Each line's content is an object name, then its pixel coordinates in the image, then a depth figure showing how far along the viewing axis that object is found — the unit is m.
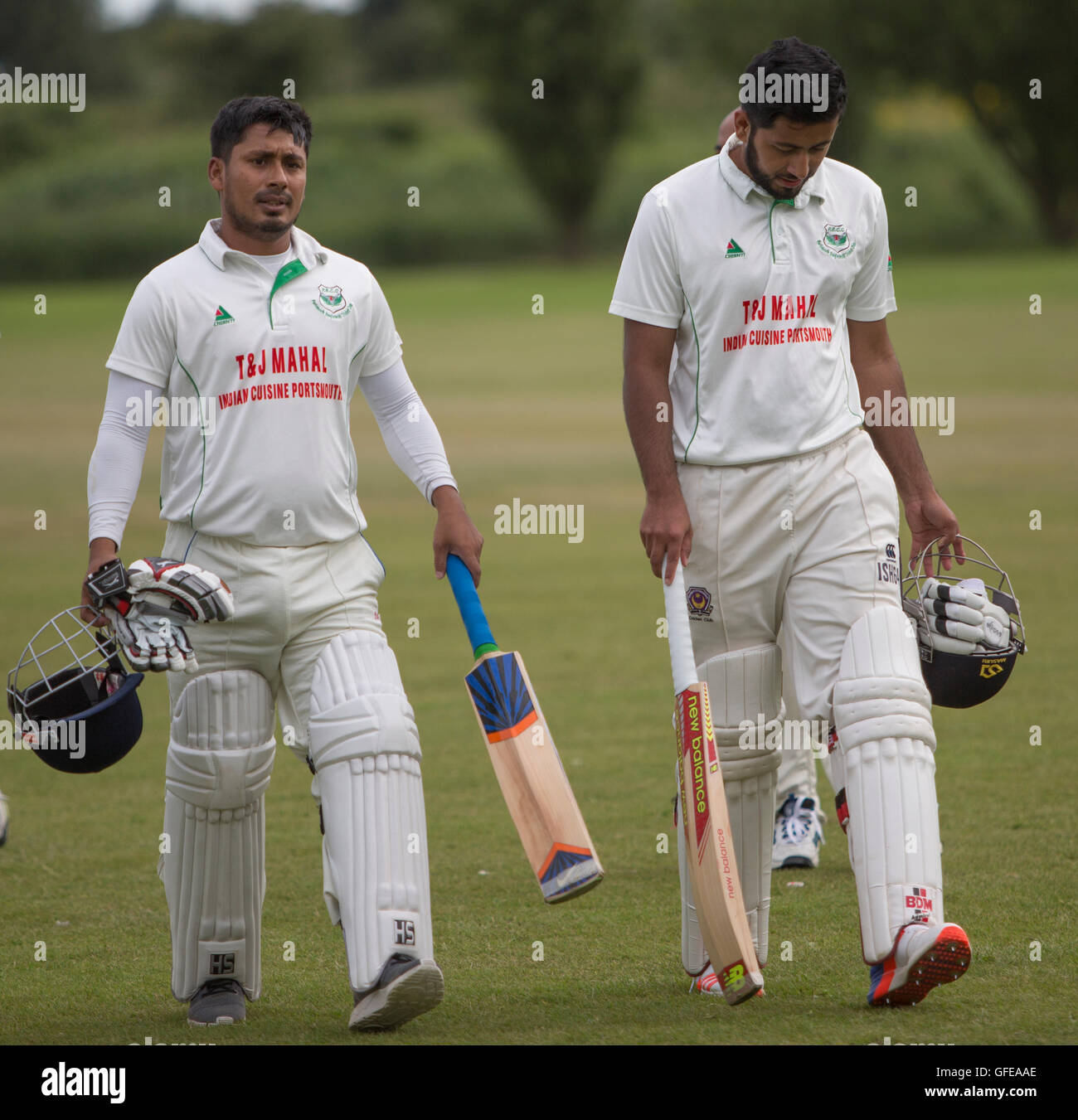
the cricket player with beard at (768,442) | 7.38
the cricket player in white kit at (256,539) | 7.25
